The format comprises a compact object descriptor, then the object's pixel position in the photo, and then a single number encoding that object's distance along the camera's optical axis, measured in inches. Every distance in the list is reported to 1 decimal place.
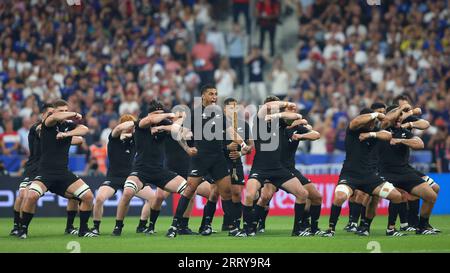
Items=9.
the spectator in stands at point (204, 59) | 1351.1
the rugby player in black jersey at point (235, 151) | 845.8
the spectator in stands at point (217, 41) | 1380.4
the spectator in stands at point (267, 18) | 1395.2
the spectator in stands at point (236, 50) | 1370.6
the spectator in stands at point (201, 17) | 1416.1
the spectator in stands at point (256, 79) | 1347.2
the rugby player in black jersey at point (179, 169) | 850.8
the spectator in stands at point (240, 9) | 1413.6
